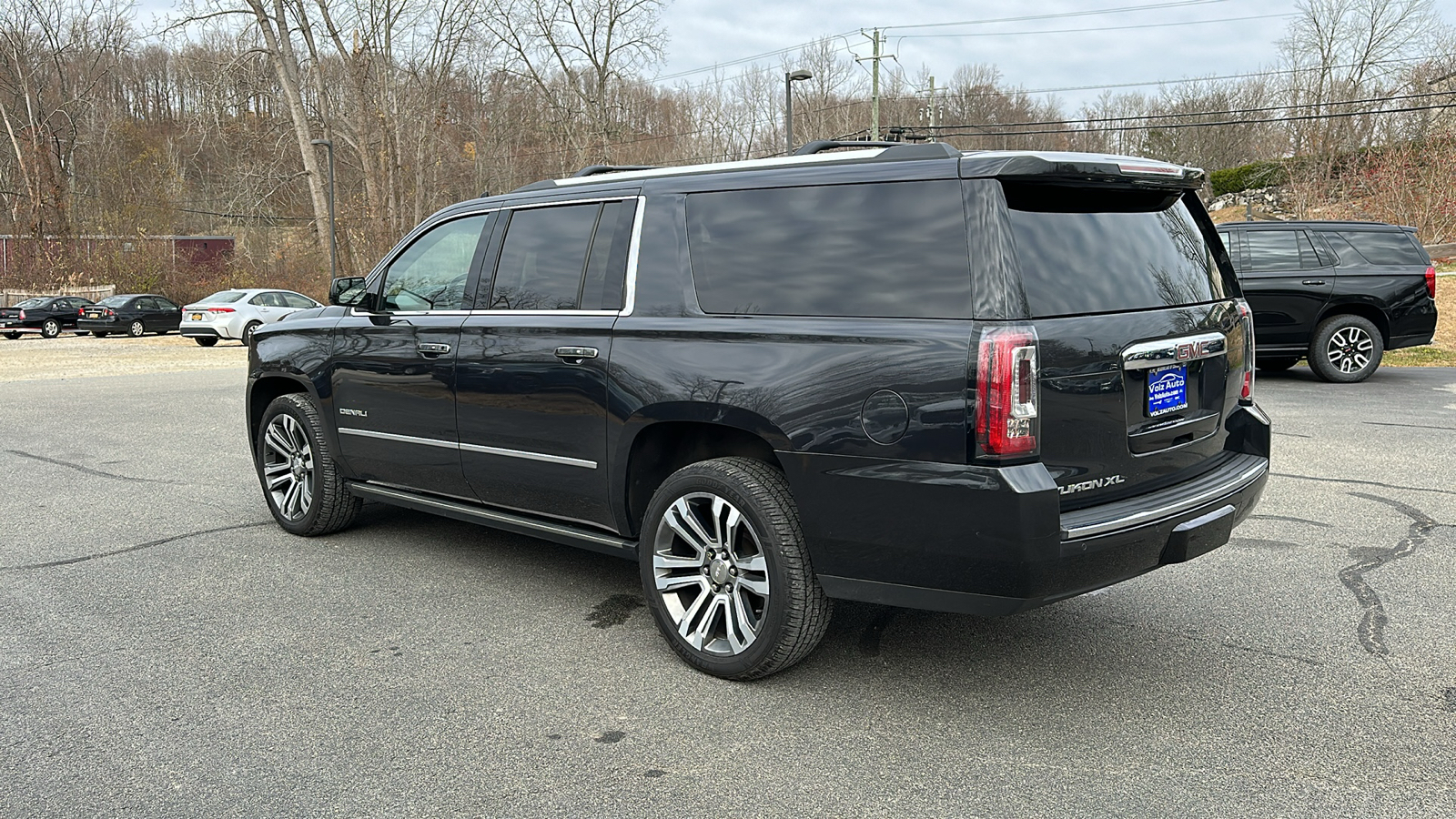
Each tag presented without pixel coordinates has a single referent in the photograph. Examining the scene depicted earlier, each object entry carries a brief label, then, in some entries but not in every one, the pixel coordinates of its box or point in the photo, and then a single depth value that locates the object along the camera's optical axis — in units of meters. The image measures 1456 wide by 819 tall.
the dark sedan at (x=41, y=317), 32.97
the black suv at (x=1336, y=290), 12.93
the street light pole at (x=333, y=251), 41.31
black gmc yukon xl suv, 3.40
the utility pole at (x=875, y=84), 40.09
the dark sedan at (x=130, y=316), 32.53
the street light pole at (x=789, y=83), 35.25
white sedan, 27.48
